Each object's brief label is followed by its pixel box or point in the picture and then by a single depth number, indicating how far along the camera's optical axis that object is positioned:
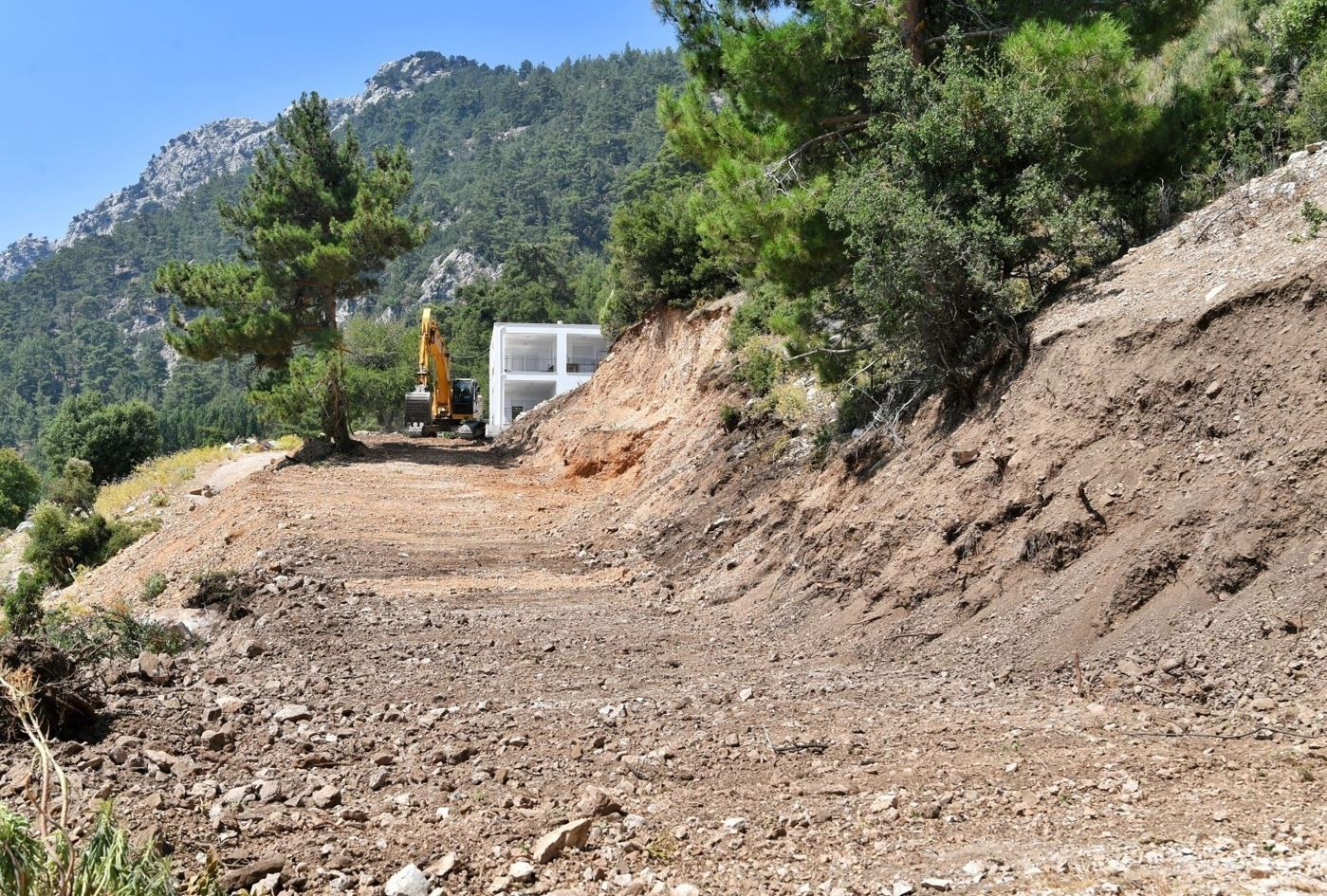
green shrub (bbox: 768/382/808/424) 12.93
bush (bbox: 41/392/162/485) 39.28
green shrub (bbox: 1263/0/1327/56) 11.07
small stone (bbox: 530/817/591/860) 3.79
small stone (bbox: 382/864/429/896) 3.54
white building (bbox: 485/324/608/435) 45.78
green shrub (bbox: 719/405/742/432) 14.71
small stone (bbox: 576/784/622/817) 4.17
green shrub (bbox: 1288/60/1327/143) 9.16
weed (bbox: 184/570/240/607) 9.86
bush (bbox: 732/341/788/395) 14.38
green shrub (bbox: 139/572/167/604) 11.98
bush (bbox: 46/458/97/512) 27.42
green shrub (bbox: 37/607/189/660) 7.26
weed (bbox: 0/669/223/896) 2.81
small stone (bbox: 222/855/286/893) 3.56
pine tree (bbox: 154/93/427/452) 23.55
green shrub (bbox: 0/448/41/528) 40.78
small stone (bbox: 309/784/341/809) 4.38
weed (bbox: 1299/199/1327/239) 6.79
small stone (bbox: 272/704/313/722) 5.73
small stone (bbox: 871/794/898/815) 4.03
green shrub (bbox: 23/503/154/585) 19.59
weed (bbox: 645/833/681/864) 3.80
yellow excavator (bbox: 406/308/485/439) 32.16
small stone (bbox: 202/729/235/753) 5.18
